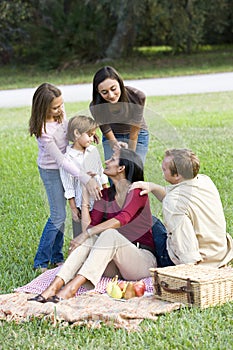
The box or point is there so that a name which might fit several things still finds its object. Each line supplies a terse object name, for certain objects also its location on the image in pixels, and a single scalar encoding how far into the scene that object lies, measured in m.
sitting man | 6.86
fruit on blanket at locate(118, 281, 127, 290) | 6.77
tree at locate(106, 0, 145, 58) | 31.10
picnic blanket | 6.04
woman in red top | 6.82
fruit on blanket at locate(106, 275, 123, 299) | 6.70
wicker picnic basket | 6.22
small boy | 7.44
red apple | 6.69
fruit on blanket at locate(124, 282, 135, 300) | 6.69
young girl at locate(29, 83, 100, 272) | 7.53
